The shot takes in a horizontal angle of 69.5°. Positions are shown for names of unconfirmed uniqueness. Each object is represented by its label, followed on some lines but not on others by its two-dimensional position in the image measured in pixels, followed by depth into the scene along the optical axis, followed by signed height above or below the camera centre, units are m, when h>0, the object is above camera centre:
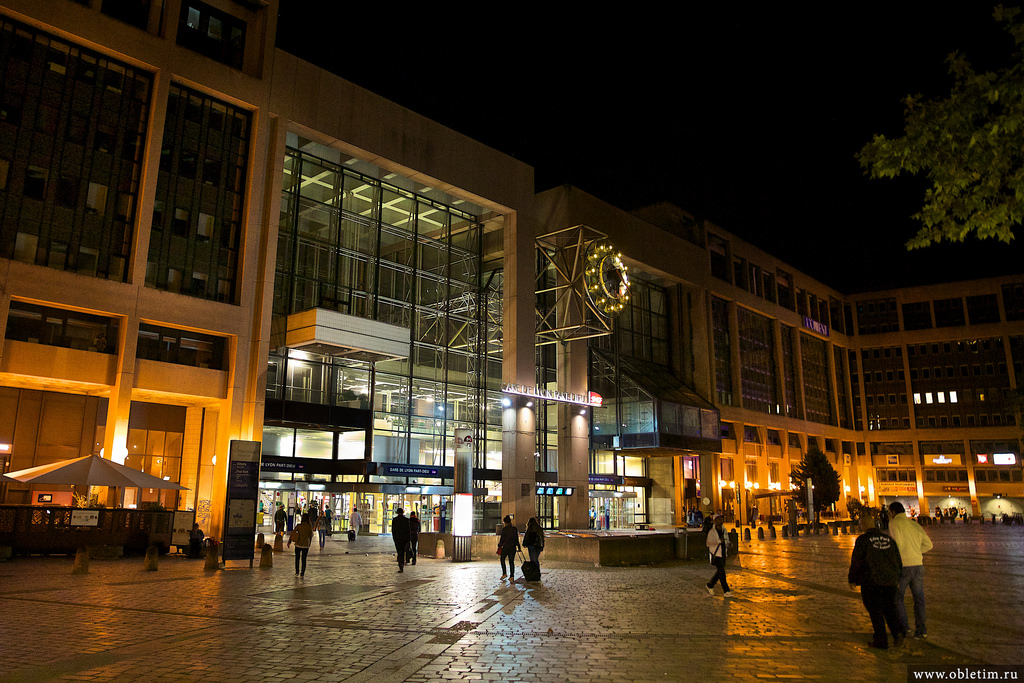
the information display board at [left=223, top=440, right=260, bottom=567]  21.78 -0.15
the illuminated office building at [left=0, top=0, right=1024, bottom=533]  27.83 +9.93
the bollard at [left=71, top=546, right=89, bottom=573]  18.69 -1.61
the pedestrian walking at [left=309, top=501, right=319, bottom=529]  29.24 -0.82
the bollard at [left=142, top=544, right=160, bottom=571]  20.28 -1.73
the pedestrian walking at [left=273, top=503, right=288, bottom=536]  28.25 -0.97
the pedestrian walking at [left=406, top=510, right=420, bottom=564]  23.23 -1.25
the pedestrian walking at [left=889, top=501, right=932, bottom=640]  10.21 -0.82
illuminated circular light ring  43.97 +12.99
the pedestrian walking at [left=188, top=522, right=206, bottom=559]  24.56 -1.61
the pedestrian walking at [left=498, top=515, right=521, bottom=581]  18.61 -1.14
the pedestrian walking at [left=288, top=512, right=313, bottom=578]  18.75 -1.07
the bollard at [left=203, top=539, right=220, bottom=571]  20.11 -1.64
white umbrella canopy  21.59 +0.64
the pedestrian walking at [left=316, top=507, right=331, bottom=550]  29.25 -1.18
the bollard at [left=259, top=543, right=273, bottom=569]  21.14 -1.75
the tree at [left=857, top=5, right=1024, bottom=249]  9.15 +4.50
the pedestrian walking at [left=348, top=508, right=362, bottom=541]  33.69 -1.23
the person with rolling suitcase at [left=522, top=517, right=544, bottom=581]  17.91 -1.17
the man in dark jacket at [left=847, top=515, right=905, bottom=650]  9.68 -1.05
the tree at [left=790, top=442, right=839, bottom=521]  59.22 +1.77
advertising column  25.78 -0.11
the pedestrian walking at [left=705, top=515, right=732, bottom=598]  15.28 -1.02
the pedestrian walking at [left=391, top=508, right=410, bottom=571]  21.38 -1.05
